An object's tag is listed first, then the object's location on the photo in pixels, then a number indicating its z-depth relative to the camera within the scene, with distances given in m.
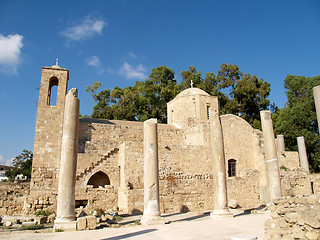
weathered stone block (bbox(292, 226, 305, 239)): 4.76
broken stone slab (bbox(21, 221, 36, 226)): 9.79
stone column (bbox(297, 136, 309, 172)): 22.38
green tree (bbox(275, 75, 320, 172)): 27.11
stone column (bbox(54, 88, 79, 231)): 7.77
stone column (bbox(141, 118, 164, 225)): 8.88
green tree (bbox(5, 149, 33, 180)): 29.62
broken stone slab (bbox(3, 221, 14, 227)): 9.55
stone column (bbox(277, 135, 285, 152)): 23.74
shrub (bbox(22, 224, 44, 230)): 8.72
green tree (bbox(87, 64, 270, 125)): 31.75
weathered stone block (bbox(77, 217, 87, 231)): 7.90
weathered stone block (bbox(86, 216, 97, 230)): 8.05
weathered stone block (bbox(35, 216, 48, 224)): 10.41
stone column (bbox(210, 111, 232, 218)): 10.03
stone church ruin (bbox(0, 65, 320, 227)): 13.41
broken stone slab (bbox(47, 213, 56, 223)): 11.20
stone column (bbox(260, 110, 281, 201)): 11.37
